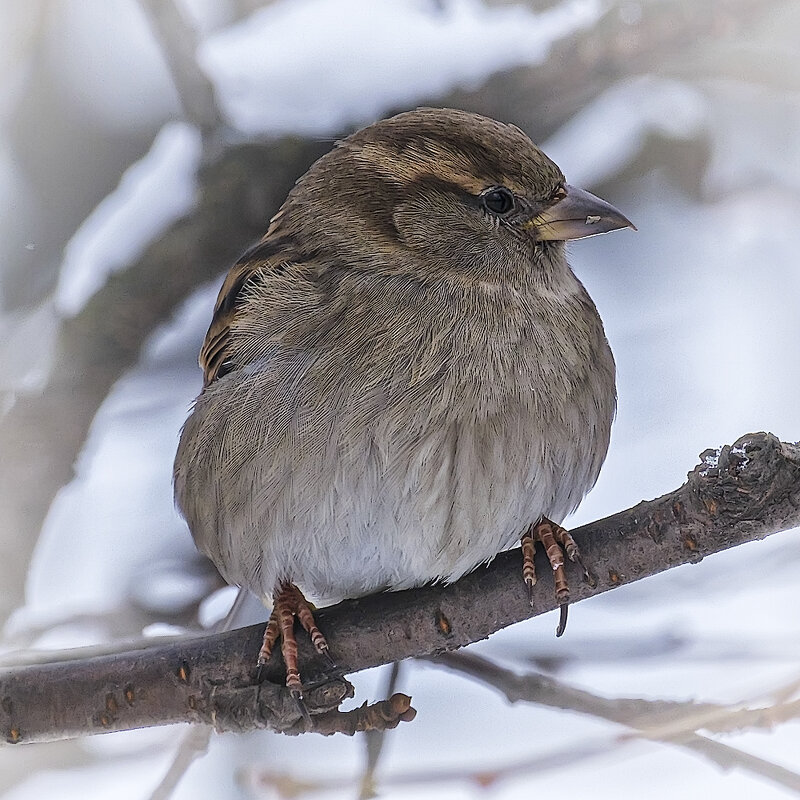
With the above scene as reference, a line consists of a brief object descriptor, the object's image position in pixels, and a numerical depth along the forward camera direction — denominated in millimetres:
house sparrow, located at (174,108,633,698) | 2668
